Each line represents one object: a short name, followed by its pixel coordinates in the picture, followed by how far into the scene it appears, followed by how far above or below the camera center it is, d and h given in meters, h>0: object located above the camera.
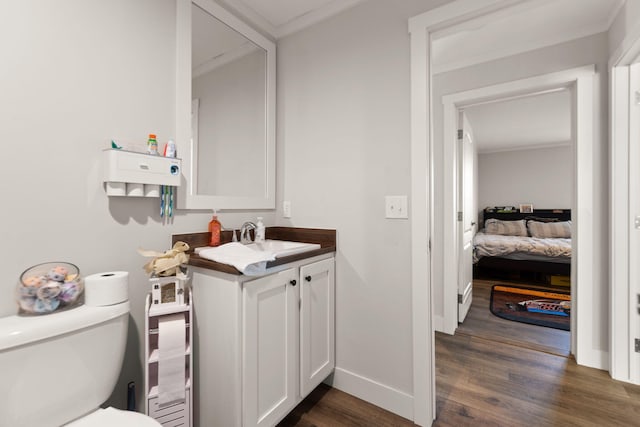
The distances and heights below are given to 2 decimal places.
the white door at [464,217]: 2.68 -0.03
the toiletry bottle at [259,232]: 1.67 -0.11
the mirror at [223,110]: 1.46 +0.61
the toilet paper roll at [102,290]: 1.03 -0.27
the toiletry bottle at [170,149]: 1.33 +0.30
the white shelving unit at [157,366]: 1.12 -0.62
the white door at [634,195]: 1.72 +0.11
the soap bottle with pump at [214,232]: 1.53 -0.10
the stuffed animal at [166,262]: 1.17 -0.20
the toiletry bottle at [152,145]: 1.27 +0.31
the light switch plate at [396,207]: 1.50 +0.04
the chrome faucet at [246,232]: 1.65 -0.11
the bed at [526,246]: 4.02 -0.48
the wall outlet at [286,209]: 1.93 +0.03
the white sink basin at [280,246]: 1.52 -0.18
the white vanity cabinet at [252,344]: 1.14 -0.57
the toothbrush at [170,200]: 1.37 +0.07
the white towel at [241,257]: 1.11 -0.18
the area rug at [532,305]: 2.76 -1.01
